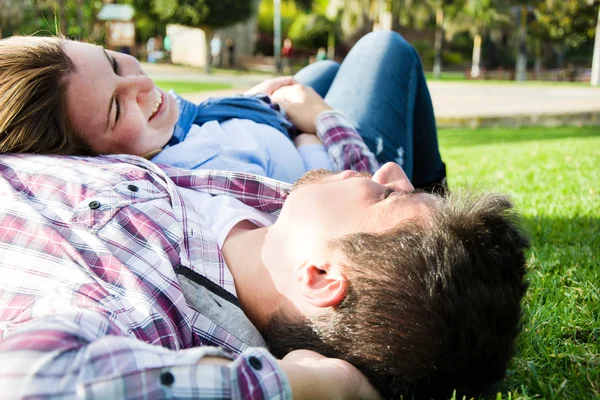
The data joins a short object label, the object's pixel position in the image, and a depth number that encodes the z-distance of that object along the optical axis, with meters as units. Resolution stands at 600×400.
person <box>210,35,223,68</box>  37.62
